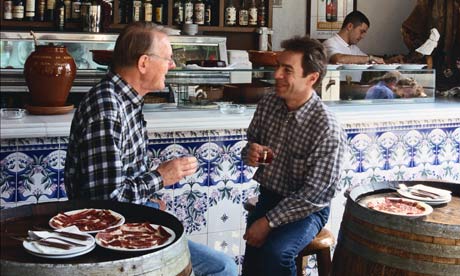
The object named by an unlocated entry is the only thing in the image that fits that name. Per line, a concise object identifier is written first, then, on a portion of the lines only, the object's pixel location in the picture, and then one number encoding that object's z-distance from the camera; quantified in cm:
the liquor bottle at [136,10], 674
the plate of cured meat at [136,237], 194
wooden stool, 292
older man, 230
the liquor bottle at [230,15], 713
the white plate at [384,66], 406
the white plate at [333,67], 387
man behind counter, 690
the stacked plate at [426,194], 270
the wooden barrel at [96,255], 175
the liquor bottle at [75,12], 644
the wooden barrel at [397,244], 233
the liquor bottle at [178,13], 690
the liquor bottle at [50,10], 639
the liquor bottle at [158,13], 685
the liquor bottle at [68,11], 645
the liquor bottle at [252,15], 726
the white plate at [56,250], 182
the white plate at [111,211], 210
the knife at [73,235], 197
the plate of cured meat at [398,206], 252
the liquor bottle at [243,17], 722
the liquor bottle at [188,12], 692
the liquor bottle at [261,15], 729
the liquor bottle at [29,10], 629
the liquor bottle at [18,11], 621
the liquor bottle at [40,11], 637
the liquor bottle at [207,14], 708
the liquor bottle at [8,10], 623
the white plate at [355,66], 393
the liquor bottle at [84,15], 632
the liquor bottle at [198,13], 697
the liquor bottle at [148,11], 677
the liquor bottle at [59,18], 632
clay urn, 316
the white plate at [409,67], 417
